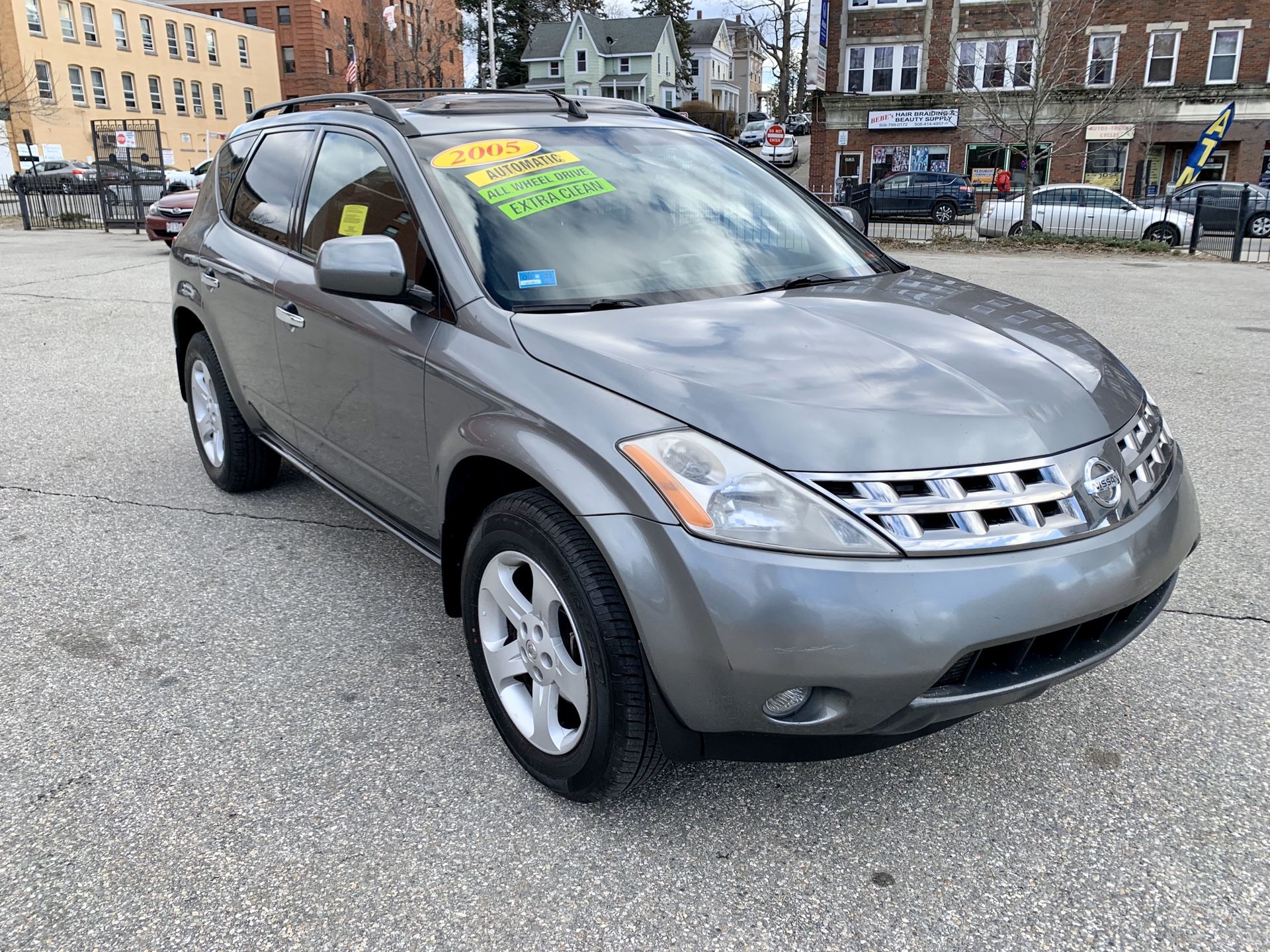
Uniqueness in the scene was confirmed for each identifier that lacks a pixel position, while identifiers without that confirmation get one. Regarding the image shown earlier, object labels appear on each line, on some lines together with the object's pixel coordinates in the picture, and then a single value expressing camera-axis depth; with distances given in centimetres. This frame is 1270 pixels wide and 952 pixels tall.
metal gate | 2188
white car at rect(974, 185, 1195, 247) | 2016
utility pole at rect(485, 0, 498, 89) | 3853
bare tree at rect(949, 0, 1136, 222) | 2875
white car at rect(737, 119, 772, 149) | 5275
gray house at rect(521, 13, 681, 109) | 7212
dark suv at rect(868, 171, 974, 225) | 2831
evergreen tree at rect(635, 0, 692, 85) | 8269
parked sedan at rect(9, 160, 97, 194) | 2438
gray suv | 201
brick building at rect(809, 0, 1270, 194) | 3375
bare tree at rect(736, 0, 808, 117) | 5659
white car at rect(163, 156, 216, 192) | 2364
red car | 1652
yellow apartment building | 5009
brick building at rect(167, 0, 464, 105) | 6475
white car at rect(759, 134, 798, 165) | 4184
